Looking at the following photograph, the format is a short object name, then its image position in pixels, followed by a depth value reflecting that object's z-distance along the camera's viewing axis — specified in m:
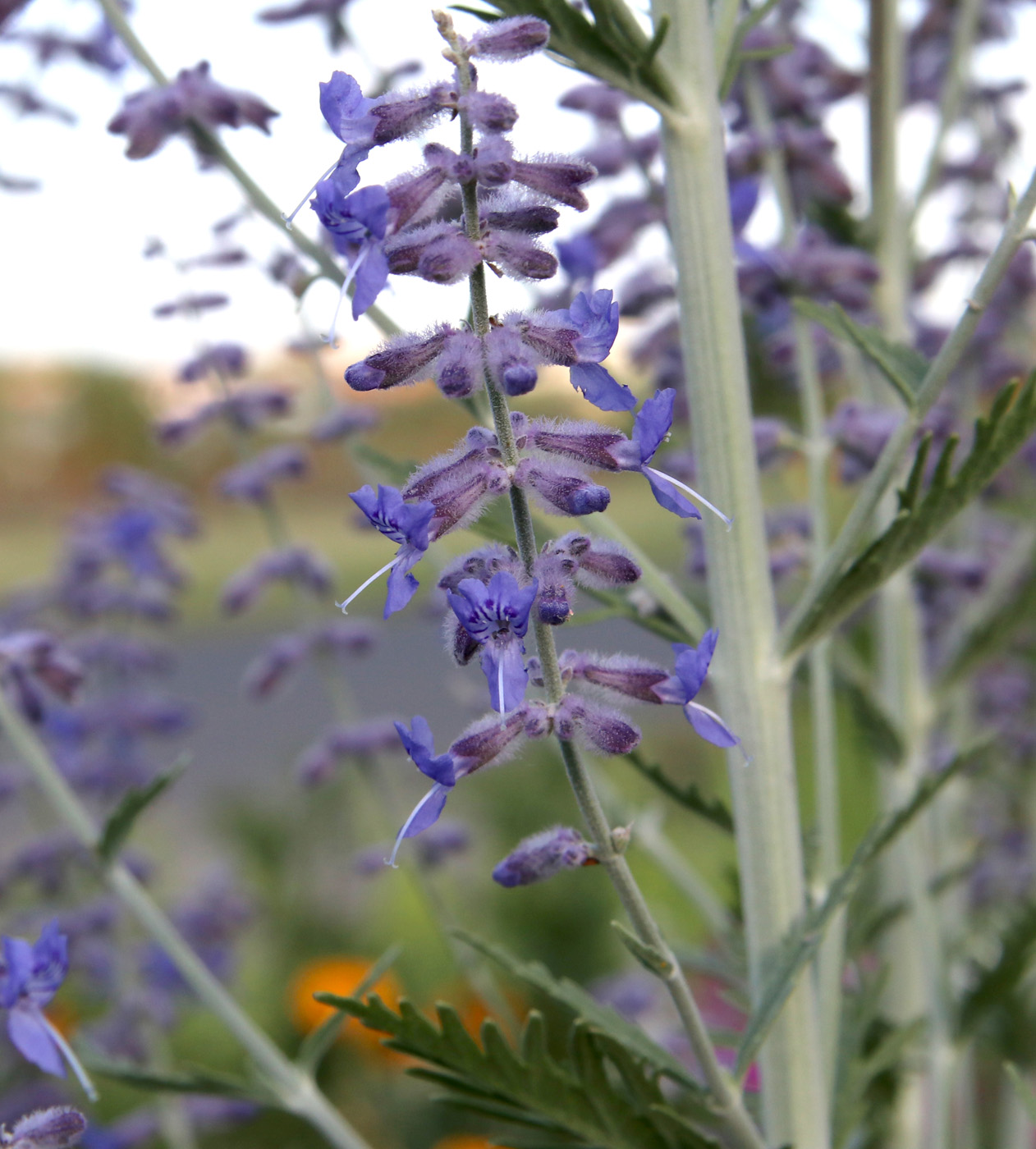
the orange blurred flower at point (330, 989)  2.19
